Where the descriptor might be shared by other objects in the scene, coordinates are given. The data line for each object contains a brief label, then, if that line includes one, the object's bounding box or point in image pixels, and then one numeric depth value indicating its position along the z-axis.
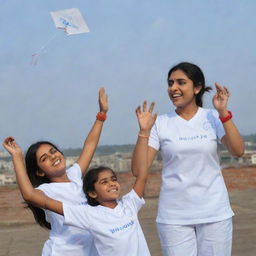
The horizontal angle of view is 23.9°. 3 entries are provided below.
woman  3.21
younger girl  3.03
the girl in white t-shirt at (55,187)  3.15
